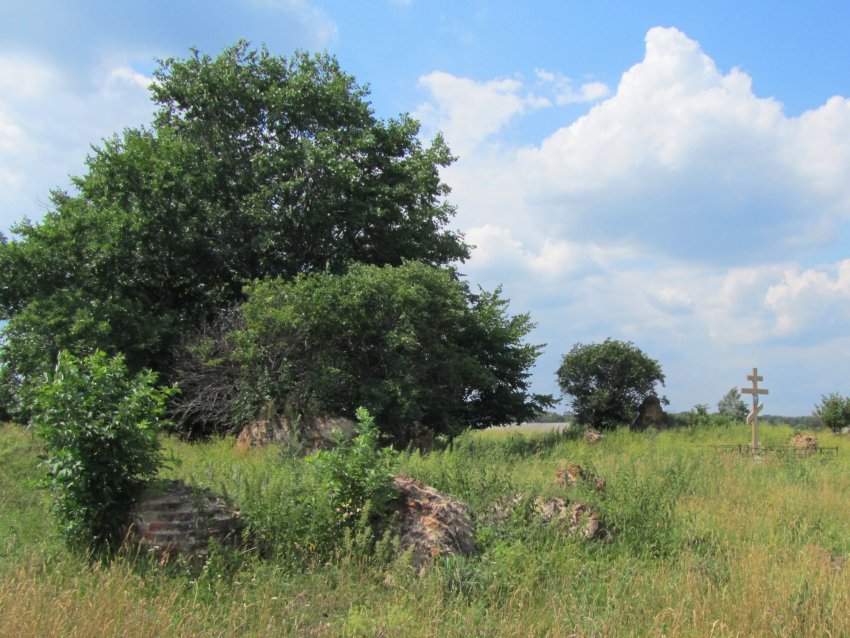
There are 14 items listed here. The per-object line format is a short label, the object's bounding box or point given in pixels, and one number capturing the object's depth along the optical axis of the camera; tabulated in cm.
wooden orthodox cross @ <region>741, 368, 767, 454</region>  1655
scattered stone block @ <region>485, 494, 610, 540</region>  719
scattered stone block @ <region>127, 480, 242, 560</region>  624
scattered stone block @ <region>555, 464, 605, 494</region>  883
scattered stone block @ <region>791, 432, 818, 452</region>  1662
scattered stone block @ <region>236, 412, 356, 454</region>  1302
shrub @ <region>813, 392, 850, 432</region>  2588
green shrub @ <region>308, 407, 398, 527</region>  662
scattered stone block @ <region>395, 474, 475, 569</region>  632
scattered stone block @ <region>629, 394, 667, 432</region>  2156
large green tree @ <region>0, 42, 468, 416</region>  1559
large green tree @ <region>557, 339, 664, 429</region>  2184
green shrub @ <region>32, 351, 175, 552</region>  618
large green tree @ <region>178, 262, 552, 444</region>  1398
